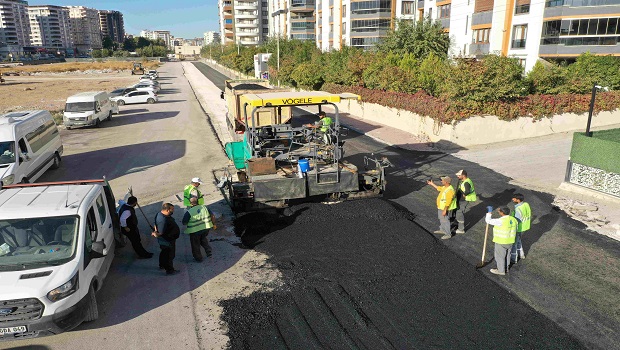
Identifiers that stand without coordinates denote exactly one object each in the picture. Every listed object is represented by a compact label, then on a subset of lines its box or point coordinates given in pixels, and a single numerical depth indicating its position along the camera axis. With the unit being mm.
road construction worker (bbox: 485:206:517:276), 8117
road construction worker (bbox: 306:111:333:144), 12616
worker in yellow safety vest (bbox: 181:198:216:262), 8734
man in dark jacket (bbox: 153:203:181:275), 8281
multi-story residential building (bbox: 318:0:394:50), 62281
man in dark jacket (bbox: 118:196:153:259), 9023
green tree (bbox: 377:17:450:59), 36406
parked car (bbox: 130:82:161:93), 39438
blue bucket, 10867
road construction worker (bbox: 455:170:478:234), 10062
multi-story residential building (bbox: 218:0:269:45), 127438
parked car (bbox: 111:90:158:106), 38031
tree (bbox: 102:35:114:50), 198000
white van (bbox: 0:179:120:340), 6105
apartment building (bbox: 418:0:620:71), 30703
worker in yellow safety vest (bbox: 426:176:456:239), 9703
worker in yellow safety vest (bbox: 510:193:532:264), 8617
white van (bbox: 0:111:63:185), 13750
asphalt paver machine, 10805
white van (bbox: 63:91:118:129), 25688
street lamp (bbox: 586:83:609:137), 13825
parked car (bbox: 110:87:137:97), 39375
